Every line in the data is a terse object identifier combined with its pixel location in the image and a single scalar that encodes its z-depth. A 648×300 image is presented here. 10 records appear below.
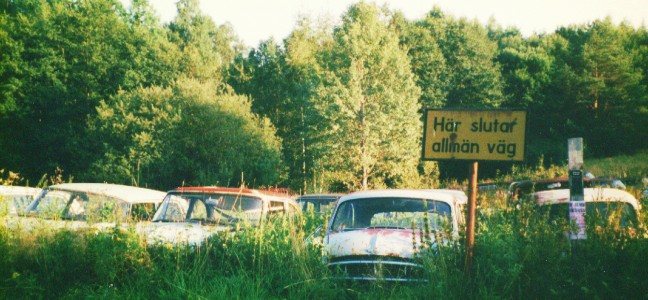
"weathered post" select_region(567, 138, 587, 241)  5.93
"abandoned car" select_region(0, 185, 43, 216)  11.29
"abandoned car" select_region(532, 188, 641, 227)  7.56
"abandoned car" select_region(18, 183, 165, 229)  8.02
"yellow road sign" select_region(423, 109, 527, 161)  5.61
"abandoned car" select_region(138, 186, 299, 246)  8.63
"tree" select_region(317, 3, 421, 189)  33.91
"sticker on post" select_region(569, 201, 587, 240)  5.72
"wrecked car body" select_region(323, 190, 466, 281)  5.95
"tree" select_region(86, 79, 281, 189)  28.56
